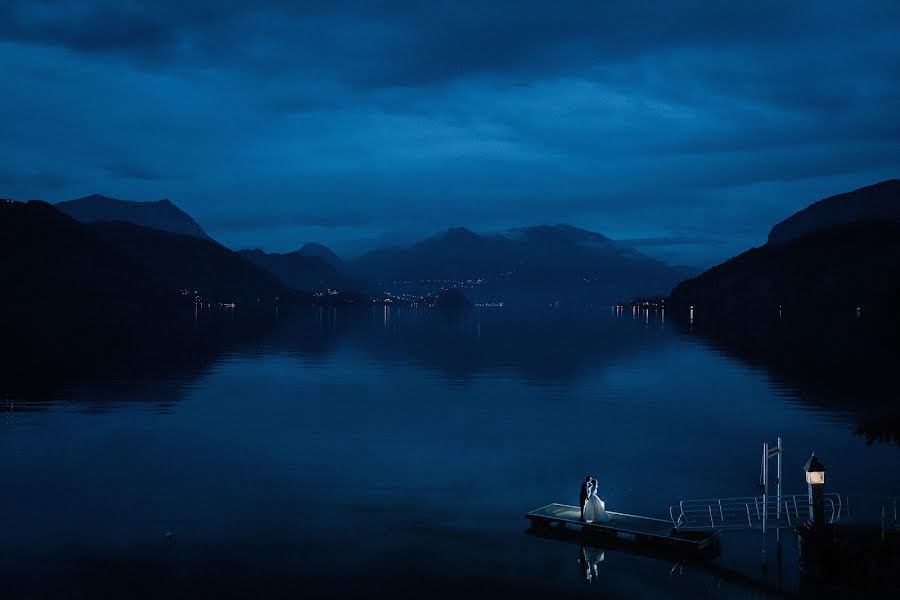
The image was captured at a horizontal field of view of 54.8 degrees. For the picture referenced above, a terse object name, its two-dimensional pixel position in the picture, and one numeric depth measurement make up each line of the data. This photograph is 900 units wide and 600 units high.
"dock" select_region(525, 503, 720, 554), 29.66
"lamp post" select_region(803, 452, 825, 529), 28.81
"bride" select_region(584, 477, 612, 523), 32.06
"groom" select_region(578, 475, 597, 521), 32.69
